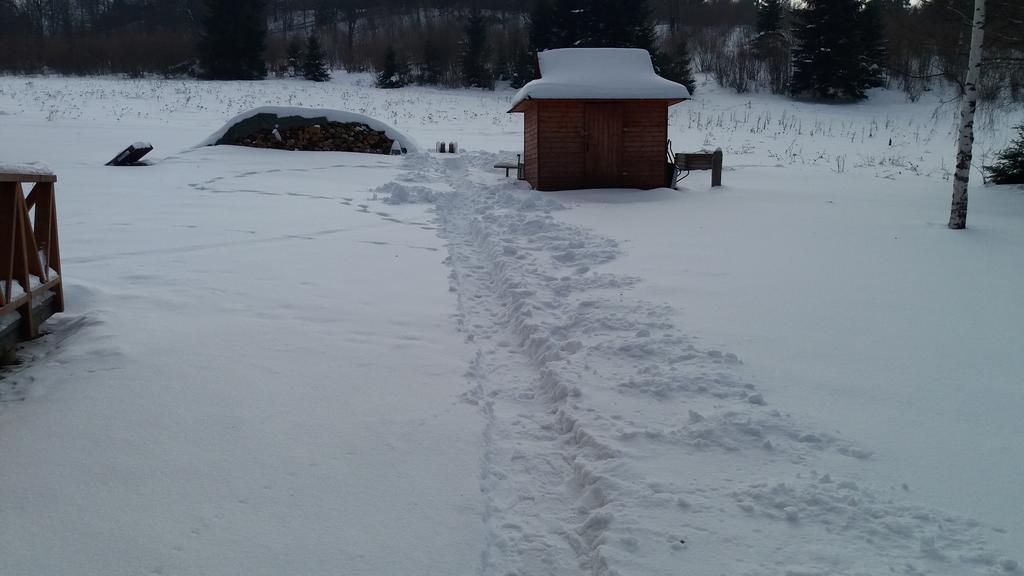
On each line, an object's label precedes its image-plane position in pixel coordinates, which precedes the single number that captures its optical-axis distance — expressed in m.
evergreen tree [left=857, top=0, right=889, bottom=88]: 38.53
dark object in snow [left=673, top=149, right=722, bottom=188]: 15.76
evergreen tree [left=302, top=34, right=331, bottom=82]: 46.00
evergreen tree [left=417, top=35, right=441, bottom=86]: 48.91
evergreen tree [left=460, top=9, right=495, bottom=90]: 48.06
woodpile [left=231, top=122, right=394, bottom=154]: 20.00
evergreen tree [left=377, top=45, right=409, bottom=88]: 45.34
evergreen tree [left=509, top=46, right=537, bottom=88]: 46.38
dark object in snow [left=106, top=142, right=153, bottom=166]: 15.48
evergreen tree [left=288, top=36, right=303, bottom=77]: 48.38
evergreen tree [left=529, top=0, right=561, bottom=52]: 44.03
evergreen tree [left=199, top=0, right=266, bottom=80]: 44.03
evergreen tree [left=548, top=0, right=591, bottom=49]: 42.47
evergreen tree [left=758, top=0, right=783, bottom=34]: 44.50
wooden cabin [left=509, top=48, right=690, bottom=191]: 15.12
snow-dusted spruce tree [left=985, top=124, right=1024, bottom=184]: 14.07
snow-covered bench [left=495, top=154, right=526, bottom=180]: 17.66
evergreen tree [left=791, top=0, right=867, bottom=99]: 38.19
